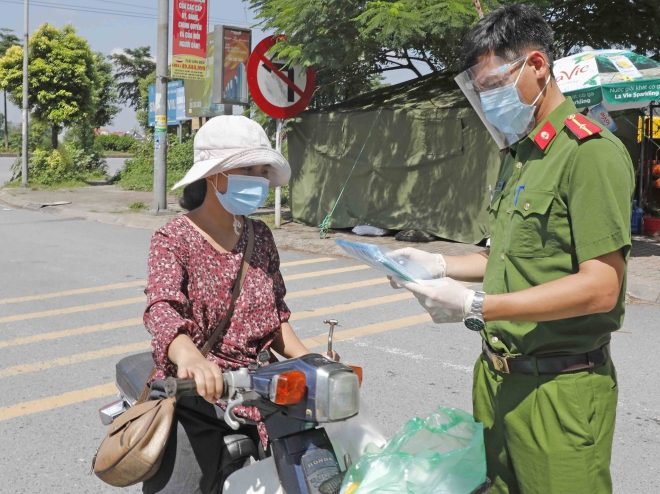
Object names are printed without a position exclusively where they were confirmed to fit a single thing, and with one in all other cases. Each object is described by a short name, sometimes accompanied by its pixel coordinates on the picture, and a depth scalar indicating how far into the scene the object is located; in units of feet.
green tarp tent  36.29
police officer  6.11
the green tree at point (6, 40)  197.61
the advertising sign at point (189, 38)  46.60
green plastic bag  5.76
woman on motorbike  7.10
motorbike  6.14
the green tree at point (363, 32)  30.66
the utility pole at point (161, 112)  47.14
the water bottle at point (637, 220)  37.57
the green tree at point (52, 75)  77.10
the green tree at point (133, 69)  199.41
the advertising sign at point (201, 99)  80.94
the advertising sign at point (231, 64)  48.01
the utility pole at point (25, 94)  68.54
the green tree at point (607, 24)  35.99
